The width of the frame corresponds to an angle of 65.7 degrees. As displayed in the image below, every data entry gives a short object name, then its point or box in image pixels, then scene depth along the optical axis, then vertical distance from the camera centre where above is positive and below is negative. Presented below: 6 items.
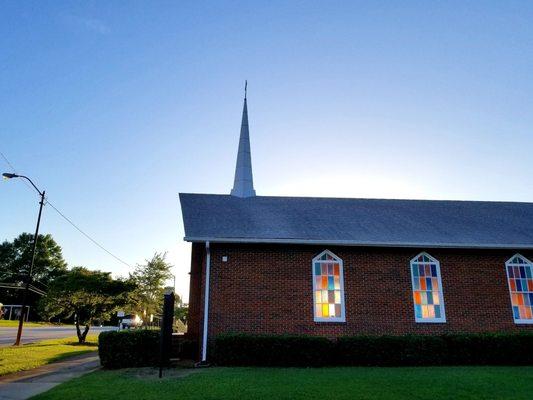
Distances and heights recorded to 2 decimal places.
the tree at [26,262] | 72.12 +9.25
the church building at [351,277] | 13.99 +1.38
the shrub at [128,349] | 12.34 -0.96
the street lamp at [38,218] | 19.84 +4.93
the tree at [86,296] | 24.00 +1.14
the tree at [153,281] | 30.68 +2.79
